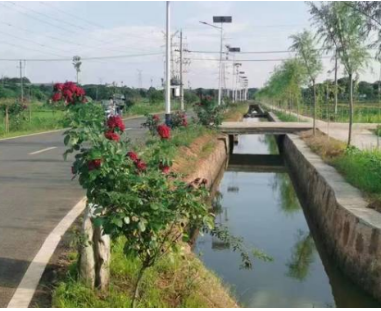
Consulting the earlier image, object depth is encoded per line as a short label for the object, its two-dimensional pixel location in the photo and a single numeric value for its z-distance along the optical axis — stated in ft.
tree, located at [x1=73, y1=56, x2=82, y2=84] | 138.53
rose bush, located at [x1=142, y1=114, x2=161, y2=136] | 49.42
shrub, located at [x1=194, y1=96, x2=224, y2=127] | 77.00
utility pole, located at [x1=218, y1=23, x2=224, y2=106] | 139.44
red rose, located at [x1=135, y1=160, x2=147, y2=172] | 14.46
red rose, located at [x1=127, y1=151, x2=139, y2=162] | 14.56
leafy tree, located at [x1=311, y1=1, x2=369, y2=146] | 46.44
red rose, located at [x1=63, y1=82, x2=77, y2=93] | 14.53
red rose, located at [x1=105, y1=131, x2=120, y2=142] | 14.44
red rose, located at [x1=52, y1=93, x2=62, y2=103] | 14.40
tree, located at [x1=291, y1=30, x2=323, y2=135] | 69.92
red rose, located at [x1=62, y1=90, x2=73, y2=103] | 14.49
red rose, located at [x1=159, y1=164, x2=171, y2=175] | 15.57
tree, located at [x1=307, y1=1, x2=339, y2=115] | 48.57
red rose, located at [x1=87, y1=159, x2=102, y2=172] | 13.52
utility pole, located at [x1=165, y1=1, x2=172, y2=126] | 60.23
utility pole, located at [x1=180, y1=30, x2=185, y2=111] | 93.09
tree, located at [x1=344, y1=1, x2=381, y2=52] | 35.65
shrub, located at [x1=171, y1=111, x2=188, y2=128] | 60.45
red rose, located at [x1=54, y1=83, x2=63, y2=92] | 14.55
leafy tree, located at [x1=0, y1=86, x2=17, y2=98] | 150.67
